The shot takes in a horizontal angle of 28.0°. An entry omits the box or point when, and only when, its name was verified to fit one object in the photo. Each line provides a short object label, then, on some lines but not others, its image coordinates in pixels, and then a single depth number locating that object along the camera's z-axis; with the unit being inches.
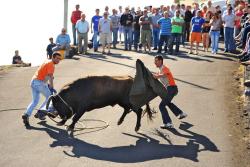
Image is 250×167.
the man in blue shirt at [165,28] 901.2
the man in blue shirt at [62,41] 906.1
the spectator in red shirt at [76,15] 995.9
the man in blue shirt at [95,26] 982.4
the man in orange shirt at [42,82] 523.2
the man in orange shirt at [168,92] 506.9
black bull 497.0
